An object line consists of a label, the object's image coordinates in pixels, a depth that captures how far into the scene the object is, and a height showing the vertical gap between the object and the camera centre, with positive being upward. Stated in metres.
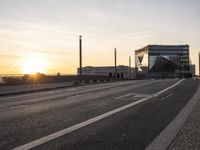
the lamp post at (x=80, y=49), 25.06 +3.34
